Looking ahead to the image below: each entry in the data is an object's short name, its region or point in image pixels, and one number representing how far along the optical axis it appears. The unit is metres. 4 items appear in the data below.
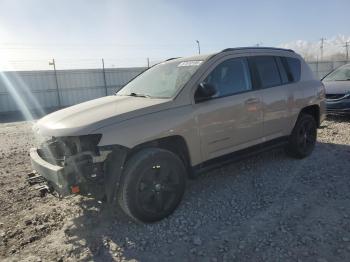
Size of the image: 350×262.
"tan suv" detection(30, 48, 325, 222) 3.70
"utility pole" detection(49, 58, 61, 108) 21.41
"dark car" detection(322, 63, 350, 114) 9.18
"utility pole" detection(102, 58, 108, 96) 23.12
